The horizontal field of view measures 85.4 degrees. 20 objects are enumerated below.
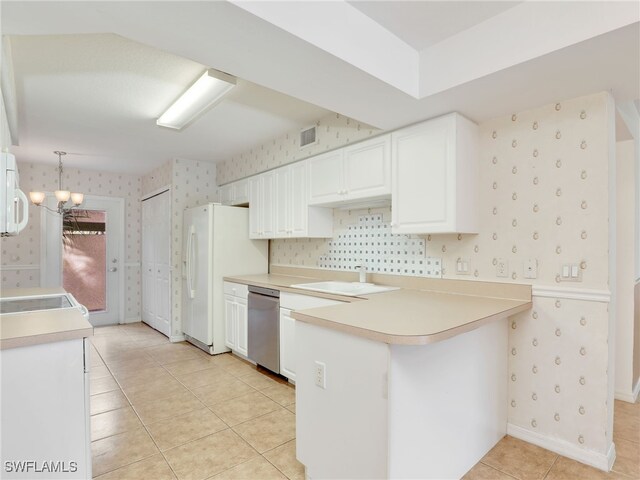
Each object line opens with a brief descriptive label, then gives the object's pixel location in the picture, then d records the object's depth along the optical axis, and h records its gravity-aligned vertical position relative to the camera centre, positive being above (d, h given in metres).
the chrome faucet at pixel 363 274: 3.14 -0.31
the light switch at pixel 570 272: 2.07 -0.20
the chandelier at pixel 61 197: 3.88 +0.50
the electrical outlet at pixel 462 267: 2.53 -0.20
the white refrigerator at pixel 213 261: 4.04 -0.25
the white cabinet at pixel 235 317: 3.71 -0.85
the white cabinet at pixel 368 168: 2.71 +0.59
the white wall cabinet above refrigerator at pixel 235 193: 4.38 +0.63
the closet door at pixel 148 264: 5.45 -0.38
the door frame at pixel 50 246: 5.08 -0.08
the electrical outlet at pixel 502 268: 2.34 -0.19
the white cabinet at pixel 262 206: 3.89 +0.40
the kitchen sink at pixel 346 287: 2.82 -0.41
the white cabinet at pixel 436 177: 2.31 +0.44
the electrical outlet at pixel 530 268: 2.23 -0.18
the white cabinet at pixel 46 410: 1.36 -0.70
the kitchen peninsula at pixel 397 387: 1.48 -0.71
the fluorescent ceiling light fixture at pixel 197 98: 2.39 +1.11
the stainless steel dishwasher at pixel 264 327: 3.20 -0.84
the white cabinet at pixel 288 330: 2.94 -0.80
